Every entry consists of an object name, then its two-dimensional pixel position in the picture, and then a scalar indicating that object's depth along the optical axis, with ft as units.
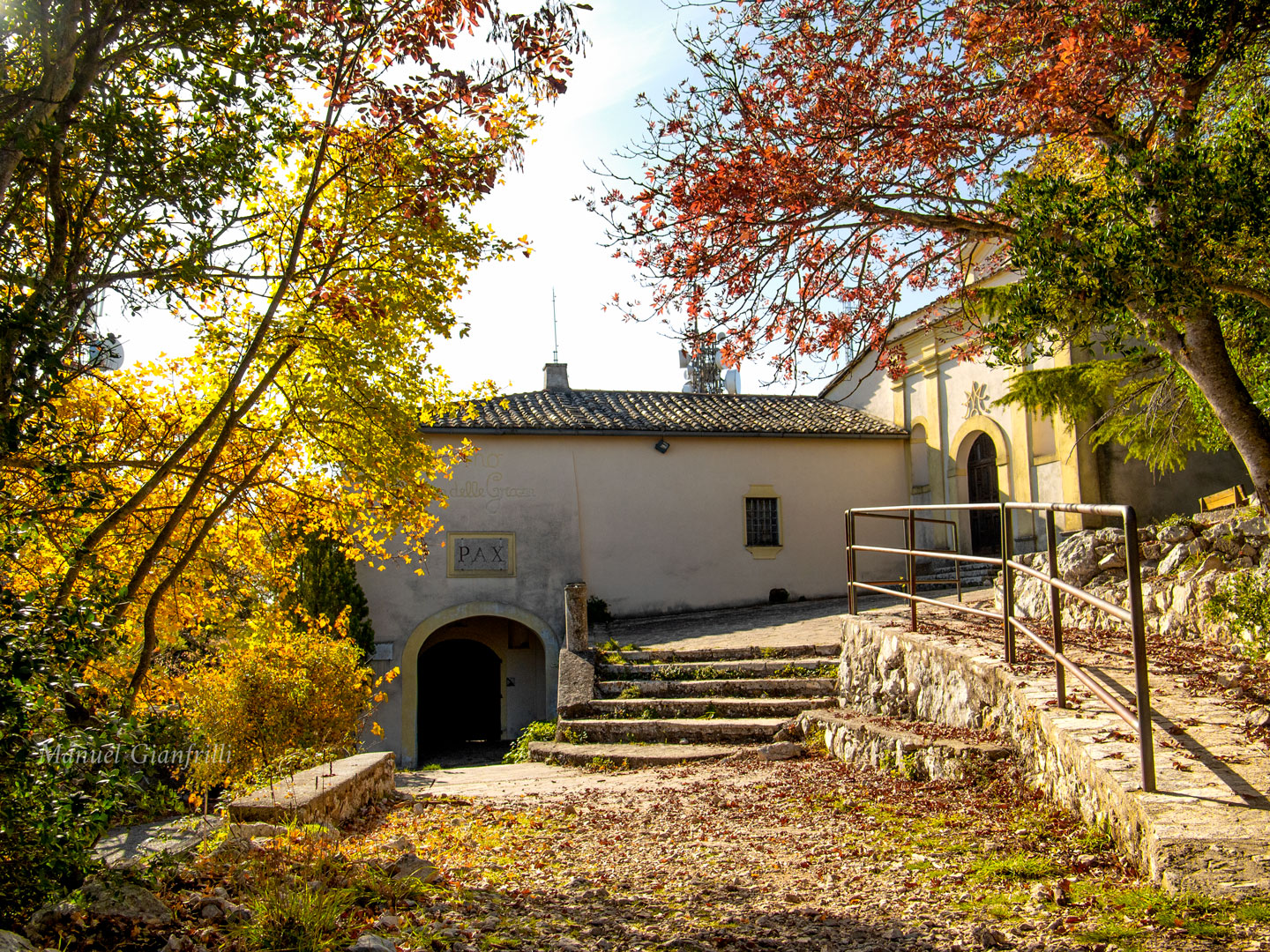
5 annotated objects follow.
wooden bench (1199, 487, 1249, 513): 28.50
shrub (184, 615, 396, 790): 23.34
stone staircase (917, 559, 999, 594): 49.03
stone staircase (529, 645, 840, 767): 28.22
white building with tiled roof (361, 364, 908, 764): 52.24
